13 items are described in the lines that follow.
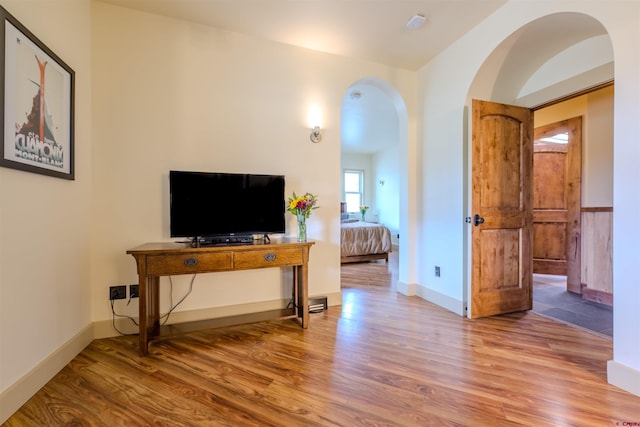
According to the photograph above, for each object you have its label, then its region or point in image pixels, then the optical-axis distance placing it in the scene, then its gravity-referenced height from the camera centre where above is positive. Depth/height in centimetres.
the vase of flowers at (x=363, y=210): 777 -1
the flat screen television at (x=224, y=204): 222 +5
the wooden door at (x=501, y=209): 257 +0
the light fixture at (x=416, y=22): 238 +164
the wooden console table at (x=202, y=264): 195 -42
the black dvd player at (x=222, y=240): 227 -26
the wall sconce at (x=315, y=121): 285 +92
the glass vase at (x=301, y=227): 250 -16
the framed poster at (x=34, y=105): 141 +62
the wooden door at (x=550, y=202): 399 +10
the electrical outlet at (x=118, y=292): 224 -66
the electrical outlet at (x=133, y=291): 228 -67
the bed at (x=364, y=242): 505 -61
